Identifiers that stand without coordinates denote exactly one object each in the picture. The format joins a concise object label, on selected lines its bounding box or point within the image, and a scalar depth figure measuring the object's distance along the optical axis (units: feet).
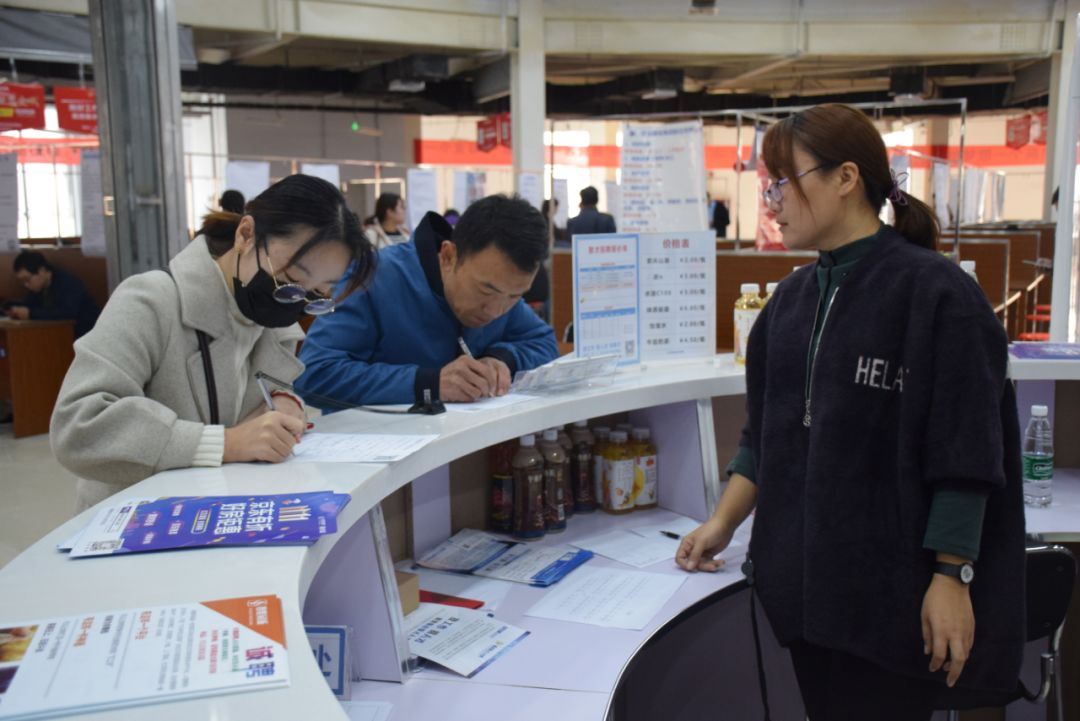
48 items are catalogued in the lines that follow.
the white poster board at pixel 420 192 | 30.91
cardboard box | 6.23
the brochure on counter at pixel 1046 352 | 8.72
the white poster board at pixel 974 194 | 35.64
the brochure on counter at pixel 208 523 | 3.96
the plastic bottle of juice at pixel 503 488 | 7.89
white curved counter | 3.42
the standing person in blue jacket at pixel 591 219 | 28.99
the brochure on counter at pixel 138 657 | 2.75
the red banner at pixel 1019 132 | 44.88
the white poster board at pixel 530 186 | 32.24
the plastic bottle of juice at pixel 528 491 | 7.77
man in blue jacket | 7.27
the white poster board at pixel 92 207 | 25.44
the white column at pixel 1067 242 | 12.10
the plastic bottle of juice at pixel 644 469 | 8.61
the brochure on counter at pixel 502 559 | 7.06
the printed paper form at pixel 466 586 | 6.66
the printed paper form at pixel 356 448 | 5.36
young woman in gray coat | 4.88
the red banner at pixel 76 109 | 27.40
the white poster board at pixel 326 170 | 29.68
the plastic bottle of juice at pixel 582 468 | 8.49
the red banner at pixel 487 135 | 43.50
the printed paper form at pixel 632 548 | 7.44
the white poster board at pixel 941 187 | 24.02
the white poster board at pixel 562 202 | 32.19
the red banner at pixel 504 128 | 41.96
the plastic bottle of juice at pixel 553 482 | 7.95
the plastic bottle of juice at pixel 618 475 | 8.47
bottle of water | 8.31
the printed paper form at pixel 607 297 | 8.52
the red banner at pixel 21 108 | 25.62
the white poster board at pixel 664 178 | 16.60
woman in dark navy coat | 4.80
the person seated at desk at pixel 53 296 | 24.08
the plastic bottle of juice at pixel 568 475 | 8.37
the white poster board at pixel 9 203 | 24.06
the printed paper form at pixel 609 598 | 6.33
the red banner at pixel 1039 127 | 44.28
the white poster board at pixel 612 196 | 34.96
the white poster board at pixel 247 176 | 27.99
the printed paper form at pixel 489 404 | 6.95
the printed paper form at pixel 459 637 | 5.65
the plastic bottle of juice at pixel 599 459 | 8.57
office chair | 6.16
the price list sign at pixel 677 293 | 9.04
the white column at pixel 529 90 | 34.37
